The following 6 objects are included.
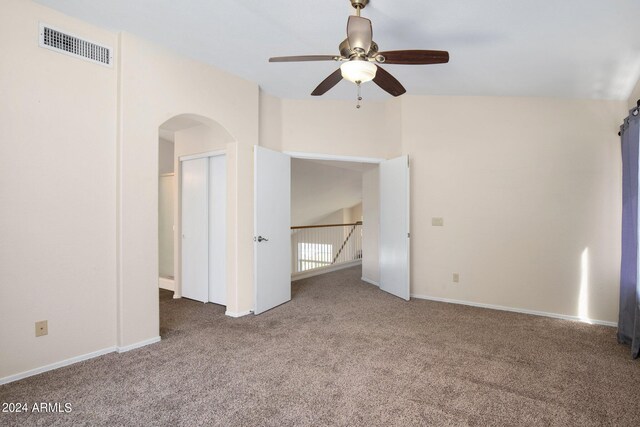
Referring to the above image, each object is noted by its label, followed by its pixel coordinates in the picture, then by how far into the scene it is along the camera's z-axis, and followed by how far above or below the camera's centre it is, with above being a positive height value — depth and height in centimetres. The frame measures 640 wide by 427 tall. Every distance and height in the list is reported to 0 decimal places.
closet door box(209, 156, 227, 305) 435 -20
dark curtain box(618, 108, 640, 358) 301 -22
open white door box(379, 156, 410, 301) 464 -20
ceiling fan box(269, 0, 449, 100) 208 +109
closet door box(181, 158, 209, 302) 452 -22
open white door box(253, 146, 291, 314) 397 -21
